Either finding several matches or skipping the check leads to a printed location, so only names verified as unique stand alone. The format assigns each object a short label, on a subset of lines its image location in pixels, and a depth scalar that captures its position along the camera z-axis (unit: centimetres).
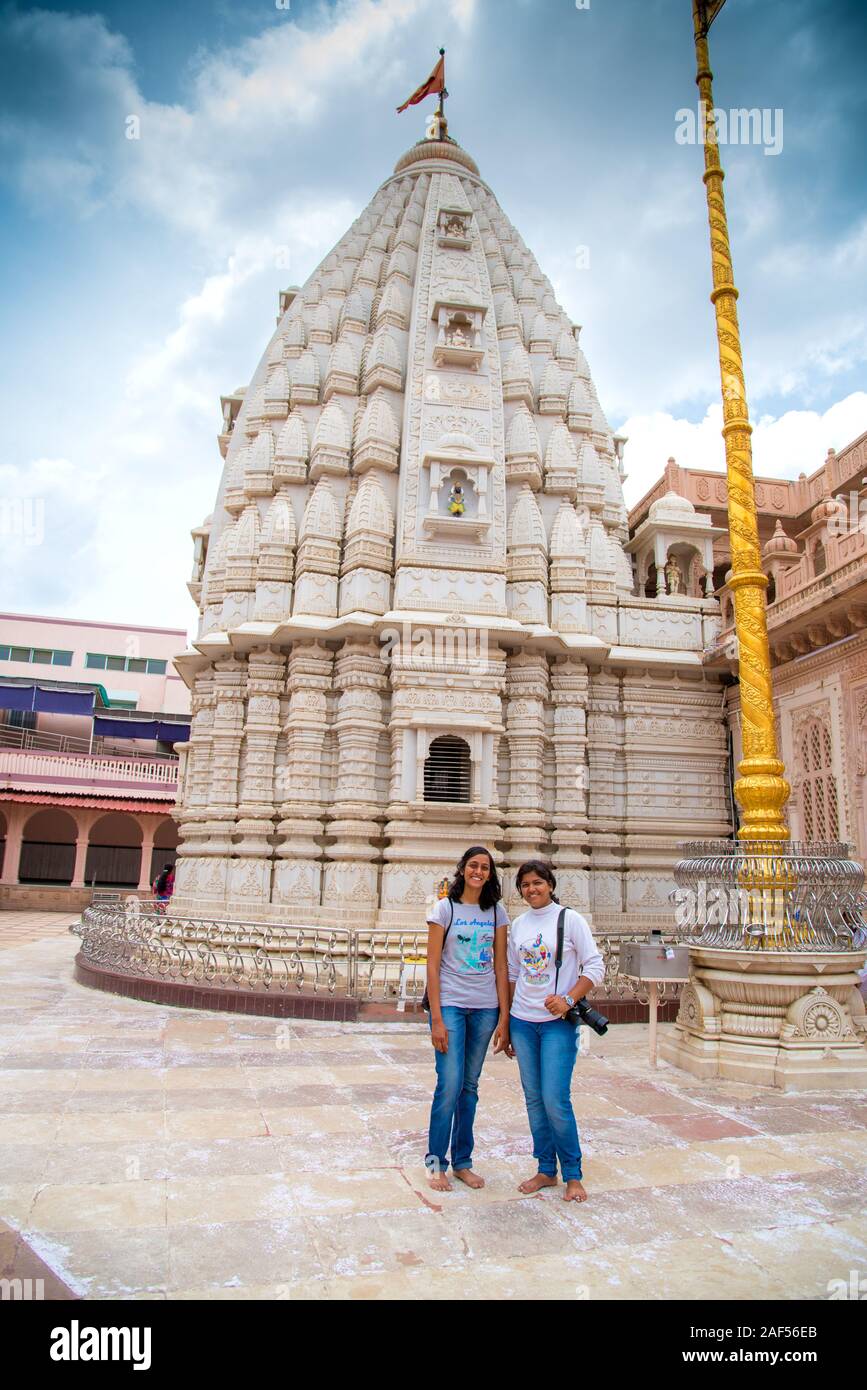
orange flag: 2141
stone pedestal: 726
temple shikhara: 1466
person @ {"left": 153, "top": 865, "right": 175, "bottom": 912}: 2122
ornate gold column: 858
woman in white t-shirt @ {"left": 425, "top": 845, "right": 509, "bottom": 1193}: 475
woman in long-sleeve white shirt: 461
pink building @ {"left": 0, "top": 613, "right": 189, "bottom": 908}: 3152
